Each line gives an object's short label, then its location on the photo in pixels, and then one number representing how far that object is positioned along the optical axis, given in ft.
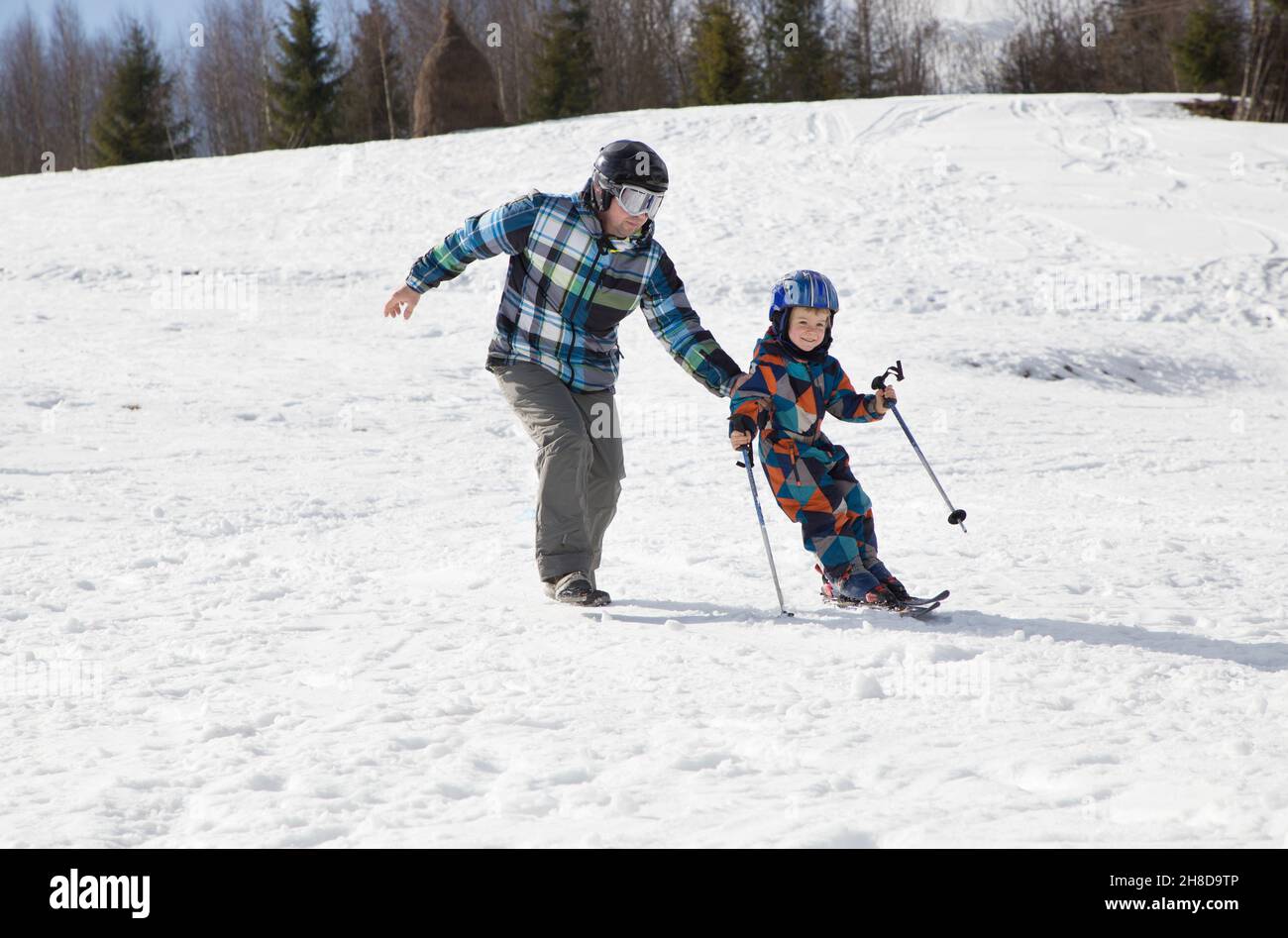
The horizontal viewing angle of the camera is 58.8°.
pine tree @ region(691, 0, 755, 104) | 111.45
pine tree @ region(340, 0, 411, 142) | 129.18
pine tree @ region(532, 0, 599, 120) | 110.01
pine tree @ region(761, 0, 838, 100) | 123.44
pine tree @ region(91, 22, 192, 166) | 120.98
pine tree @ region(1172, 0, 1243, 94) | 92.89
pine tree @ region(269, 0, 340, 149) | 115.75
